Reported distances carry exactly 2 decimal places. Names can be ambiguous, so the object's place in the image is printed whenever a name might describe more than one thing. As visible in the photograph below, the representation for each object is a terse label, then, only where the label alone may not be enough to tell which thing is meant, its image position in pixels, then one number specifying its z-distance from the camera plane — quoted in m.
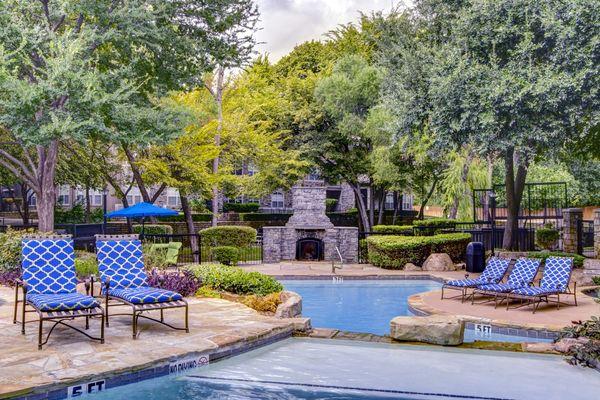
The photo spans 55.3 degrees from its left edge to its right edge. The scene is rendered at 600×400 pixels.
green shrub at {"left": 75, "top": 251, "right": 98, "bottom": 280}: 13.65
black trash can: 17.50
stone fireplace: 22.03
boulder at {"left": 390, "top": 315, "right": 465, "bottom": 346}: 8.32
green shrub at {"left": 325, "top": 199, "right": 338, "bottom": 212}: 41.91
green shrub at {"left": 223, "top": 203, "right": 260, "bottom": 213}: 39.28
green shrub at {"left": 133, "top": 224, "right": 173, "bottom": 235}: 25.61
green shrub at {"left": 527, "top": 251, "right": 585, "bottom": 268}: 16.45
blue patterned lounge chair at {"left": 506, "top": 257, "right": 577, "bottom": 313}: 11.48
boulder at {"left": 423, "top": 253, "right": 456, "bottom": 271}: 18.78
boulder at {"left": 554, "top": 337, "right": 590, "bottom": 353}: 7.91
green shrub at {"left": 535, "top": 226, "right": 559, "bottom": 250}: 22.50
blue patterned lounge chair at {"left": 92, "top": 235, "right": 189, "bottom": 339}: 7.78
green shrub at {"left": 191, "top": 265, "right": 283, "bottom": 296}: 11.67
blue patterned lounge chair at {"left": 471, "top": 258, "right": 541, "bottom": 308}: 12.02
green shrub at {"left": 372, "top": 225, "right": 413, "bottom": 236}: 22.41
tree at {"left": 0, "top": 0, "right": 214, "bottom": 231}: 14.22
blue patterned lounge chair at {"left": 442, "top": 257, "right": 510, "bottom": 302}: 12.66
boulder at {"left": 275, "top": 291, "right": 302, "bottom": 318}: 9.74
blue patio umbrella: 18.77
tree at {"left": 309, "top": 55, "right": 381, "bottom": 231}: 28.12
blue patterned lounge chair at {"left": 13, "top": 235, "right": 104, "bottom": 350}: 7.25
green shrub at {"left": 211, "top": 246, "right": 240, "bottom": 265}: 19.23
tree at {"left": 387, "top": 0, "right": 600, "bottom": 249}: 14.70
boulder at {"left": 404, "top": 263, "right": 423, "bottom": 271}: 18.98
